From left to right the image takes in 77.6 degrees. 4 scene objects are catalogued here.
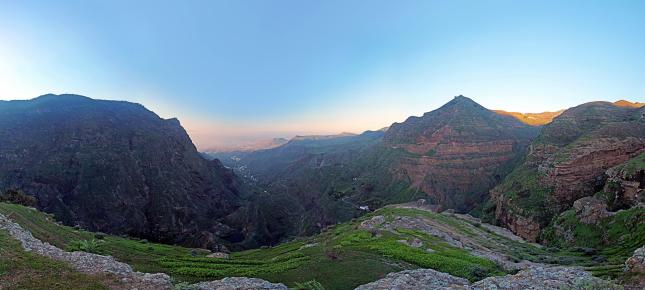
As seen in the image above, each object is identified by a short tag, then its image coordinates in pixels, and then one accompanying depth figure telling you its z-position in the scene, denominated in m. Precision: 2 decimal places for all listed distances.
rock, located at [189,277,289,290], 20.90
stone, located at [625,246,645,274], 21.42
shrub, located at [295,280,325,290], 20.62
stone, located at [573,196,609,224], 49.78
